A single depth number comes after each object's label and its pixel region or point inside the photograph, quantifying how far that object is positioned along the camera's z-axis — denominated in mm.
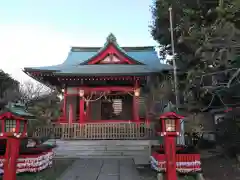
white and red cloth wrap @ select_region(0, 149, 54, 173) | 7276
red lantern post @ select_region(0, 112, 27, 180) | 6285
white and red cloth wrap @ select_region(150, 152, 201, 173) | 7113
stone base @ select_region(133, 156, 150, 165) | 8891
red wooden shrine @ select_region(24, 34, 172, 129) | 13953
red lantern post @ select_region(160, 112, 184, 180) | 6289
